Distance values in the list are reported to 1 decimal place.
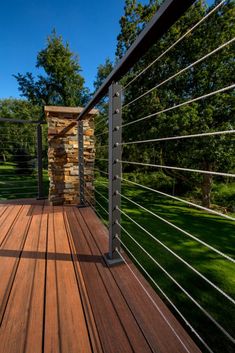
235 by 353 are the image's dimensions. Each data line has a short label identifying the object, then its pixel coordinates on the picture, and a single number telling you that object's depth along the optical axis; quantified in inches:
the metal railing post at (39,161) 120.0
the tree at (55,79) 377.4
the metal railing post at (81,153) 96.6
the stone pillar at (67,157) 108.9
